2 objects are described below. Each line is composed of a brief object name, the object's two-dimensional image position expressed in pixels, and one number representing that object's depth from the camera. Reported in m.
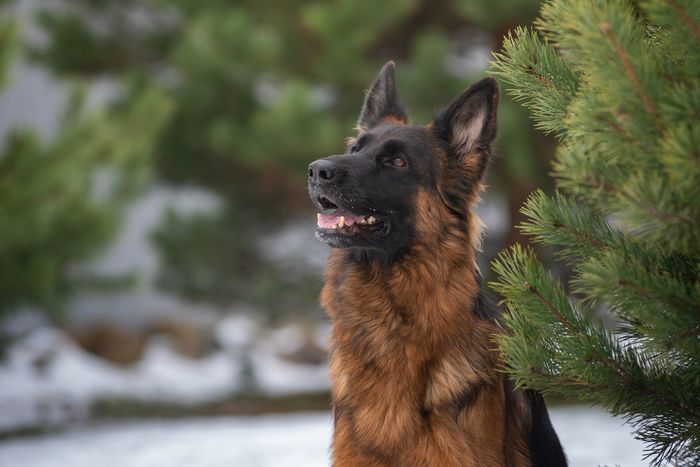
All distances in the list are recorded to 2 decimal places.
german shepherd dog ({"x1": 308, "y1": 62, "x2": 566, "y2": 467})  4.00
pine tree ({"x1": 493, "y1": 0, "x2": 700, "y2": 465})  3.70
